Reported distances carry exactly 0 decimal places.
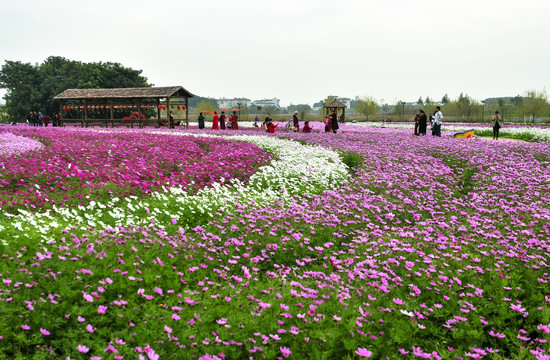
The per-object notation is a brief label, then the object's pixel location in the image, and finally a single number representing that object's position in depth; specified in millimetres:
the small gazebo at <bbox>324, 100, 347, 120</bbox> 51969
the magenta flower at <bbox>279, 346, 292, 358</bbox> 3425
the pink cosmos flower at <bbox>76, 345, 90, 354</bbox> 3174
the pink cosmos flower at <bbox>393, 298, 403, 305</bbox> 4348
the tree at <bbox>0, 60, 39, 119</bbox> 56250
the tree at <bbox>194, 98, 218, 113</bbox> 93488
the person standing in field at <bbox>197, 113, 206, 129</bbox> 32706
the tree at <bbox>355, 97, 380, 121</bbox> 83706
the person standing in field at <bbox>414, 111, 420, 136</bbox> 25573
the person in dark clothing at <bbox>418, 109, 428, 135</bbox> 24188
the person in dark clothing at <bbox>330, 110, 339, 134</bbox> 26688
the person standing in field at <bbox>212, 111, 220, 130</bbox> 31689
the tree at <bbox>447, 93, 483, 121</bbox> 69750
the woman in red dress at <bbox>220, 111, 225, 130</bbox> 32219
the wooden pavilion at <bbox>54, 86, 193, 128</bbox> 35438
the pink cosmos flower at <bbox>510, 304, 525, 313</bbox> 4281
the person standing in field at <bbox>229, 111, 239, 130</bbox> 31719
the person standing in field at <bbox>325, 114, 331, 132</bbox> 26919
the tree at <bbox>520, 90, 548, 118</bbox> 62656
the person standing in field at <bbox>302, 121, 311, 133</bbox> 27109
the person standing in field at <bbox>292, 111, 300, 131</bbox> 28981
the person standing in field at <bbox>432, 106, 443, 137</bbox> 23294
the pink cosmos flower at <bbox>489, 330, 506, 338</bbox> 3990
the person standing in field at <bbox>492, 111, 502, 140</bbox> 23998
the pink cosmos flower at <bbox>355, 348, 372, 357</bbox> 3412
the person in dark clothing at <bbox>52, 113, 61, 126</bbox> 41975
